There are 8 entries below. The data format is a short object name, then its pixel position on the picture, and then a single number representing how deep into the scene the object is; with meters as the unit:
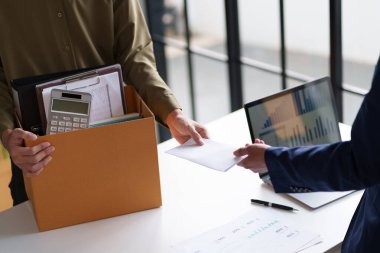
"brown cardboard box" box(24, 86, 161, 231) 1.52
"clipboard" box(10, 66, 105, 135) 1.60
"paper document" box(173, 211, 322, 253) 1.46
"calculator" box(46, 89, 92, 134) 1.56
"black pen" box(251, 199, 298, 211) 1.62
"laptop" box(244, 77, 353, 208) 1.68
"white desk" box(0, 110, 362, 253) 1.53
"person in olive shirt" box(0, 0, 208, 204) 1.81
